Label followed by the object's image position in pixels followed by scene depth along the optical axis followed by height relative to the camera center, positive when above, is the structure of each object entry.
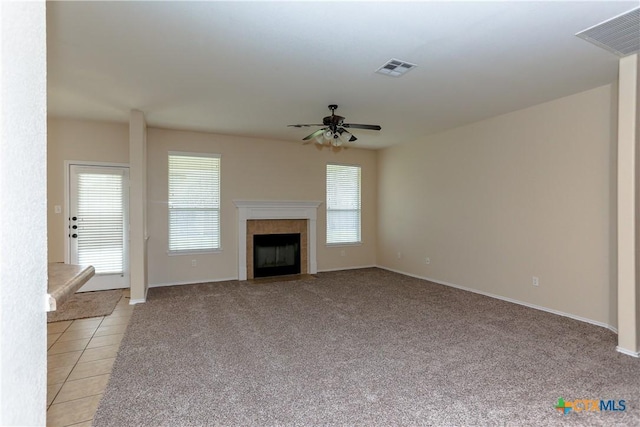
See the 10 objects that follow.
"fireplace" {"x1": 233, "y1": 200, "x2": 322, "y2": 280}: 6.38 -0.23
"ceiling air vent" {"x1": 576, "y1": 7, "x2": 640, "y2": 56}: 2.54 +1.43
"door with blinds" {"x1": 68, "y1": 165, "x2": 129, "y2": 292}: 5.37 -0.15
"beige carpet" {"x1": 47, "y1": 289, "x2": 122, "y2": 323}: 4.26 -1.28
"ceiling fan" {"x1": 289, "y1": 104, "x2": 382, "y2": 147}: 4.24 +1.04
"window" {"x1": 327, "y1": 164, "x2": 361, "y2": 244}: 7.38 +0.18
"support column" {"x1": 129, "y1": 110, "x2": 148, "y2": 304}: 4.75 +0.09
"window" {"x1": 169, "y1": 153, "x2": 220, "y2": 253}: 5.98 +0.18
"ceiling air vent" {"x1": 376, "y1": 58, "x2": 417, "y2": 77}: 3.25 +1.43
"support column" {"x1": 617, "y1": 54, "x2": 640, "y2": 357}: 3.10 +0.04
